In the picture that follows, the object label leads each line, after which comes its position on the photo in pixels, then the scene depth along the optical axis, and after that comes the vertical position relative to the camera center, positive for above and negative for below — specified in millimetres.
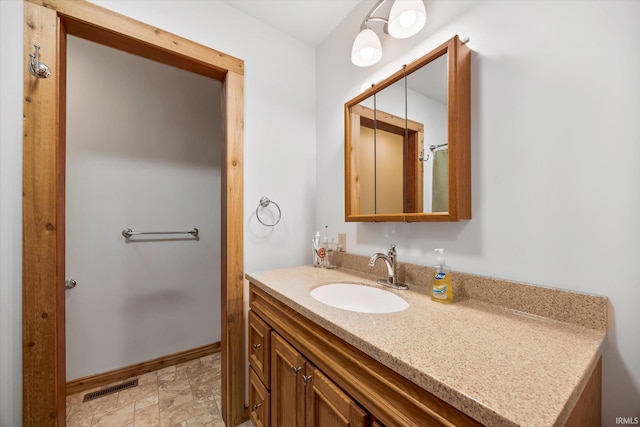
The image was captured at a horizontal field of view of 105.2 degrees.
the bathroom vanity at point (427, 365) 406 -306
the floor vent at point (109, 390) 1562 -1152
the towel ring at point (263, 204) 1547 +75
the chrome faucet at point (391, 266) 1086 -229
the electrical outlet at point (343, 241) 1527 -163
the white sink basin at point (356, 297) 1041 -376
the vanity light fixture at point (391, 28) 1010 +847
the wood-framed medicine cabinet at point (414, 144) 902 +325
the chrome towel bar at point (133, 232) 1795 -121
